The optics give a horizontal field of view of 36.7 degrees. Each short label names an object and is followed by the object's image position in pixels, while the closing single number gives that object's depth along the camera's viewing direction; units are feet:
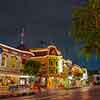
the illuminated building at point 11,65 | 109.68
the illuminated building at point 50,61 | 152.94
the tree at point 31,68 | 124.98
